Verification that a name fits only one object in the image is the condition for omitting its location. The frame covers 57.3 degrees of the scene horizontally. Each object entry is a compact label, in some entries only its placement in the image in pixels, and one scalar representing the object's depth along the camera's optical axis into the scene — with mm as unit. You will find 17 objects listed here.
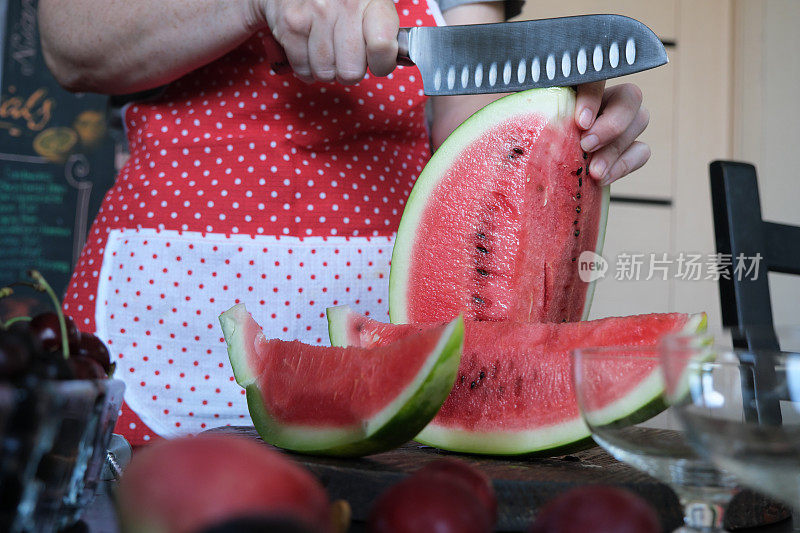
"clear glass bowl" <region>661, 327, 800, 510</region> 424
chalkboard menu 2494
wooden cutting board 609
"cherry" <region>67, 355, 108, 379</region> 449
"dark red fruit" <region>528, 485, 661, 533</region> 329
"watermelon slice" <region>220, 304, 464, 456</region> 652
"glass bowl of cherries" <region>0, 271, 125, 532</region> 354
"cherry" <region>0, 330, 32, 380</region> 359
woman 1123
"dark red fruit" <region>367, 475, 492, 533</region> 330
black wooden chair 1248
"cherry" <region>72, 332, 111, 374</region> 542
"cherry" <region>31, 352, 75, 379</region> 386
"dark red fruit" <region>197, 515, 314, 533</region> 273
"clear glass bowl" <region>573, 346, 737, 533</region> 495
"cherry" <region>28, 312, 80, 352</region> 500
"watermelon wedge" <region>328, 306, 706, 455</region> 773
